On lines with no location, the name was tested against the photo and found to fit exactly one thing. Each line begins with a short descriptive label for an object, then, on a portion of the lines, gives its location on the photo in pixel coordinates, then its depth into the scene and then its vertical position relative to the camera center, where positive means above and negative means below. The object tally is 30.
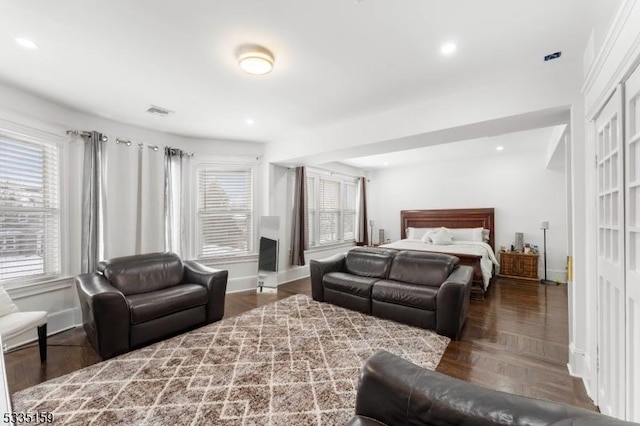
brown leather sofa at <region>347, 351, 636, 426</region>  0.92 -0.72
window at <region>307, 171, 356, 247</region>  6.23 +0.15
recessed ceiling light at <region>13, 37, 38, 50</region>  2.04 +1.31
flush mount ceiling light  2.15 +1.25
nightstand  5.41 -1.03
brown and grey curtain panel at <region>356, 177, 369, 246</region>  7.39 -0.04
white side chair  2.31 -0.94
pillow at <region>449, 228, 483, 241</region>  6.00 -0.44
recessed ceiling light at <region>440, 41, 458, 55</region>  2.11 +1.32
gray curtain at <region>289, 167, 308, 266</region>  5.45 -0.15
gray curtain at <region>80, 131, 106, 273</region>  3.43 +0.18
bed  4.43 -0.59
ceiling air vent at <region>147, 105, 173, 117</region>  3.34 +1.30
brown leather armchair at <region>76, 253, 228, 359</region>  2.56 -0.91
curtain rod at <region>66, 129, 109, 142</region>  3.35 +1.02
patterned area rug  1.86 -1.34
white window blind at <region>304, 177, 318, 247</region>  6.12 +0.10
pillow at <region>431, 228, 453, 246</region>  5.80 -0.50
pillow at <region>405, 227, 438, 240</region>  6.75 -0.45
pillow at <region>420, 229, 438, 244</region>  6.21 -0.51
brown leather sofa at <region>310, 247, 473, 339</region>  3.02 -0.92
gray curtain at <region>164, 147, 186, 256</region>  4.24 +0.20
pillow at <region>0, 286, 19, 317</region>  2.47 -0.82
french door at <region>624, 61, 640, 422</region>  1.33 -0.13
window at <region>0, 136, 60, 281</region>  2.86 +0.05
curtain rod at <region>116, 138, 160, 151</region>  3.79 +1.03
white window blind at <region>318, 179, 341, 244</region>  6.50 +0.09
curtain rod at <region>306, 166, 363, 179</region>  6.15 +1.04
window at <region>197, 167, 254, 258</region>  4.70 +0.05
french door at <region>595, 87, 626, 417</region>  1.50 -0.27
